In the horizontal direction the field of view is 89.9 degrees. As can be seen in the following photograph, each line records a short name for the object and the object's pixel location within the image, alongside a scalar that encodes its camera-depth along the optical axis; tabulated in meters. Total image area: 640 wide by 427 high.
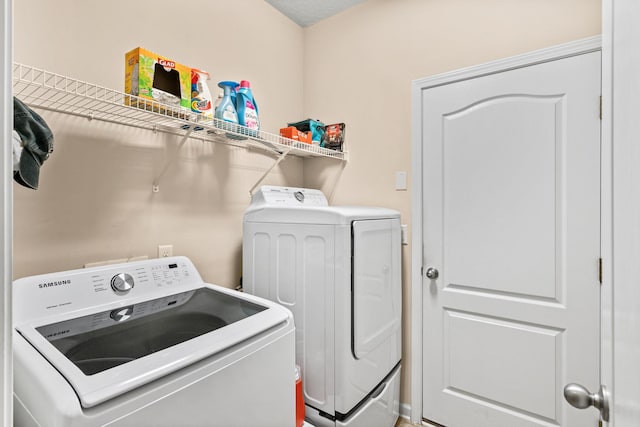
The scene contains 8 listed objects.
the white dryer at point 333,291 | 1.50
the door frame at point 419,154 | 1.63
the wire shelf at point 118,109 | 1.20
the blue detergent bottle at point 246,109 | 1.68
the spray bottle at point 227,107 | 1.59
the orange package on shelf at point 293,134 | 2.07
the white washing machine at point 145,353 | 0.71
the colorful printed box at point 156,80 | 1.26
